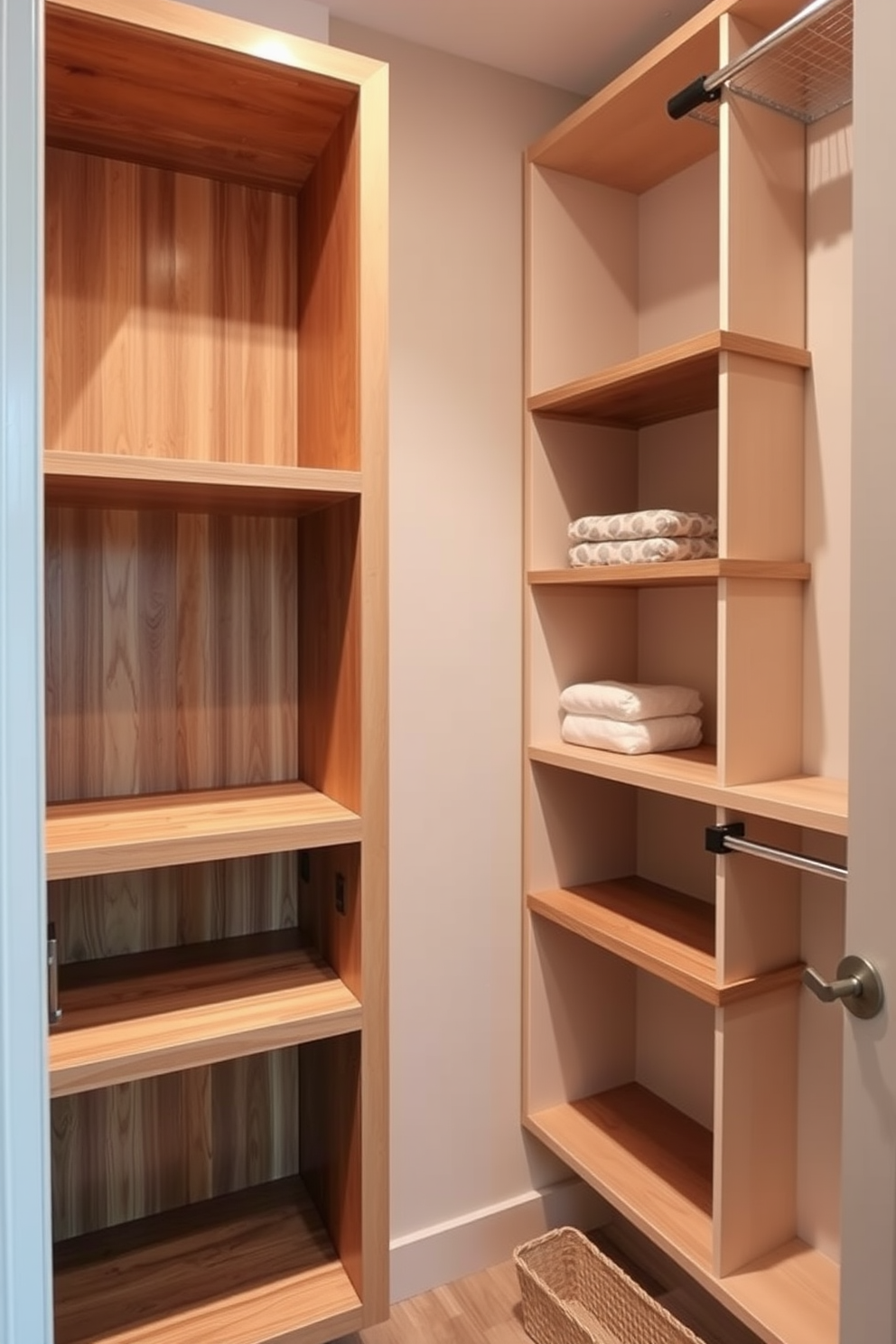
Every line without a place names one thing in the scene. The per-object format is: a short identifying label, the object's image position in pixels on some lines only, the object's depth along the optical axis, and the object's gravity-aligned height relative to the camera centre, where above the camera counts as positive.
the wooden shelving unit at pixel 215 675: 1.34 -0.04
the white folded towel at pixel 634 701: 1.77 -0.10
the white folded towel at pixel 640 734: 1.77 -0.17
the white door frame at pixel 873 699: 0.95 -0.05
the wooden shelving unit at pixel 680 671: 1.49 -0.04
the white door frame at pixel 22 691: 0.77 -0.03
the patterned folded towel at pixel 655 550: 1.64 +0.20
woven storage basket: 1.59 -1.26
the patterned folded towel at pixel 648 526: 1.64 +0.25
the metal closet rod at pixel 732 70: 1.27 +0.94
